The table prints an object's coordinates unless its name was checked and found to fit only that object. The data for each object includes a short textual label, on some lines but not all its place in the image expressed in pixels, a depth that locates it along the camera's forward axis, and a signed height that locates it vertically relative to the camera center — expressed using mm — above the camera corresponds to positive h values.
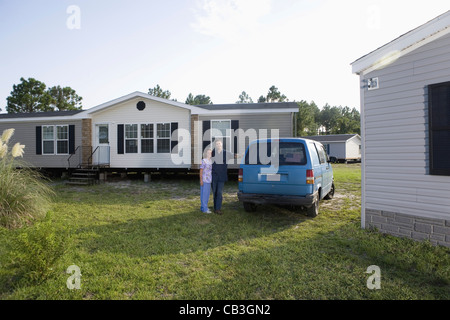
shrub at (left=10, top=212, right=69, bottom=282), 3209 -1122
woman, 6781 -463
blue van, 5781 -397
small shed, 35812 +1194
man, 6672 -315
